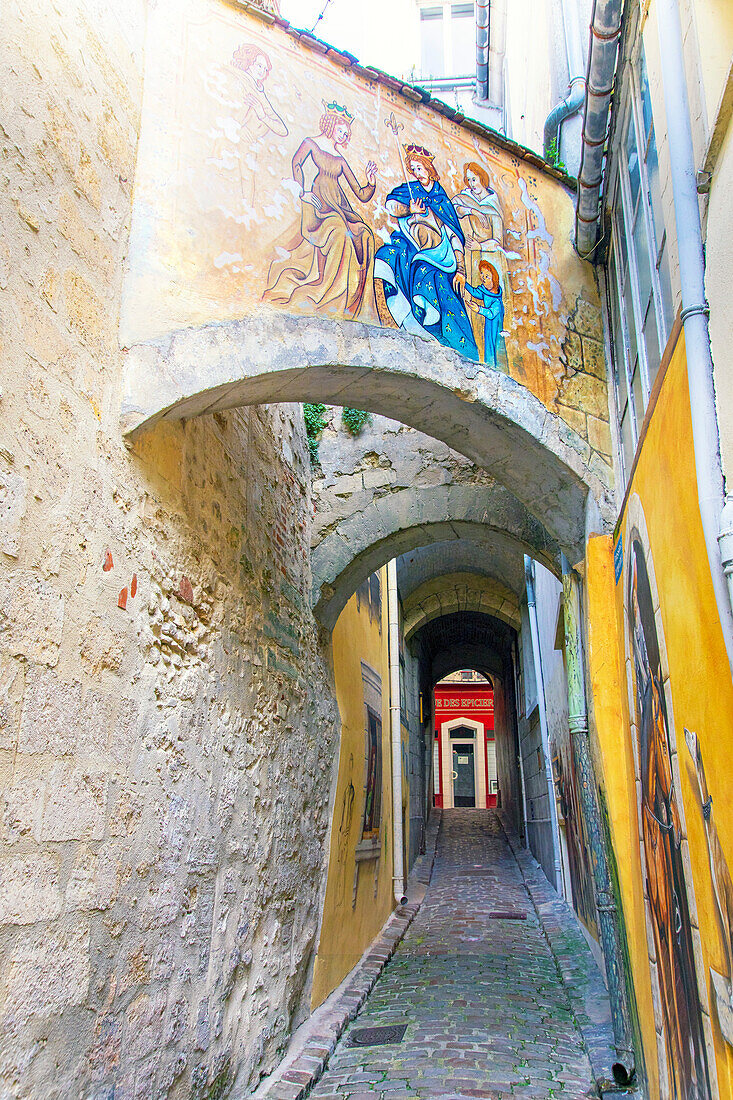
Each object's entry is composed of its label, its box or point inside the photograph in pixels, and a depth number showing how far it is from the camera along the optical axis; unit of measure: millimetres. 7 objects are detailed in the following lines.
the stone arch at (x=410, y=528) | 5430
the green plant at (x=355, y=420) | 5797
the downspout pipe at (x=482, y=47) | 8715
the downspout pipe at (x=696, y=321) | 1730
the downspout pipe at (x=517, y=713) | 13031
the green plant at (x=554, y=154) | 5195
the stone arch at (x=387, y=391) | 2902
